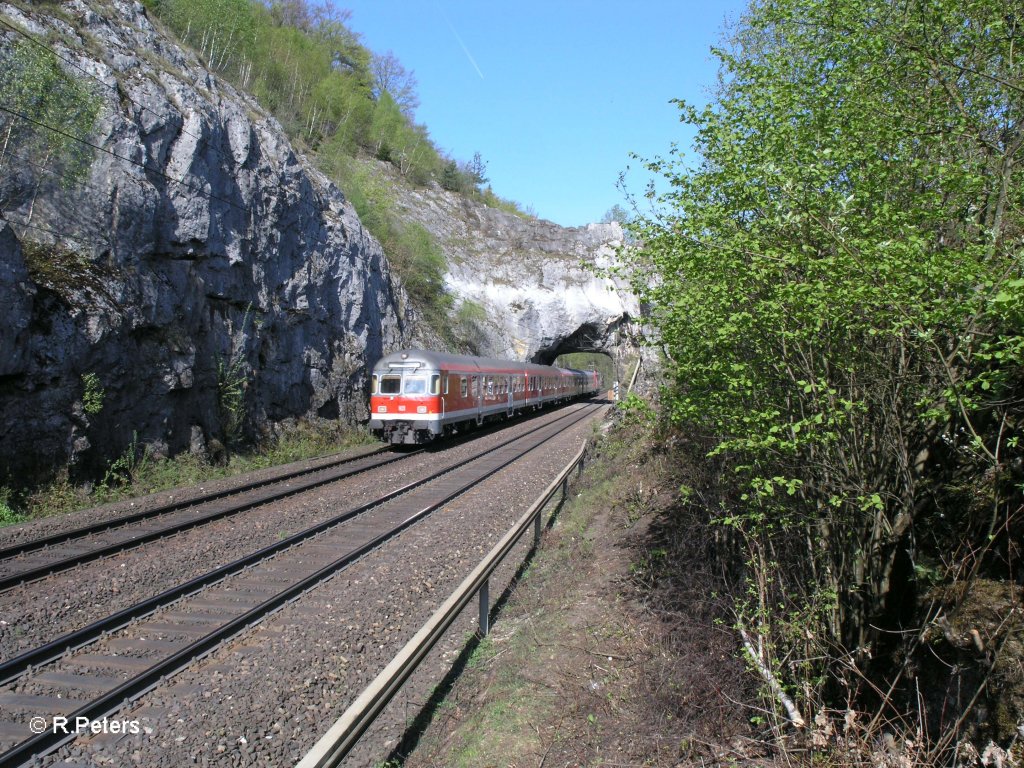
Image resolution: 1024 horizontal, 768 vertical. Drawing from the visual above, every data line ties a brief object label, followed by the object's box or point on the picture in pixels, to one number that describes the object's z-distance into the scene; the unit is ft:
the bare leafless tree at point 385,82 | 181.57
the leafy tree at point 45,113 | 43.04
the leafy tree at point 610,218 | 167.94
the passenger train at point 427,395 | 63.10
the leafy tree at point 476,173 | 176.51
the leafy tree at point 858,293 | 13.30
